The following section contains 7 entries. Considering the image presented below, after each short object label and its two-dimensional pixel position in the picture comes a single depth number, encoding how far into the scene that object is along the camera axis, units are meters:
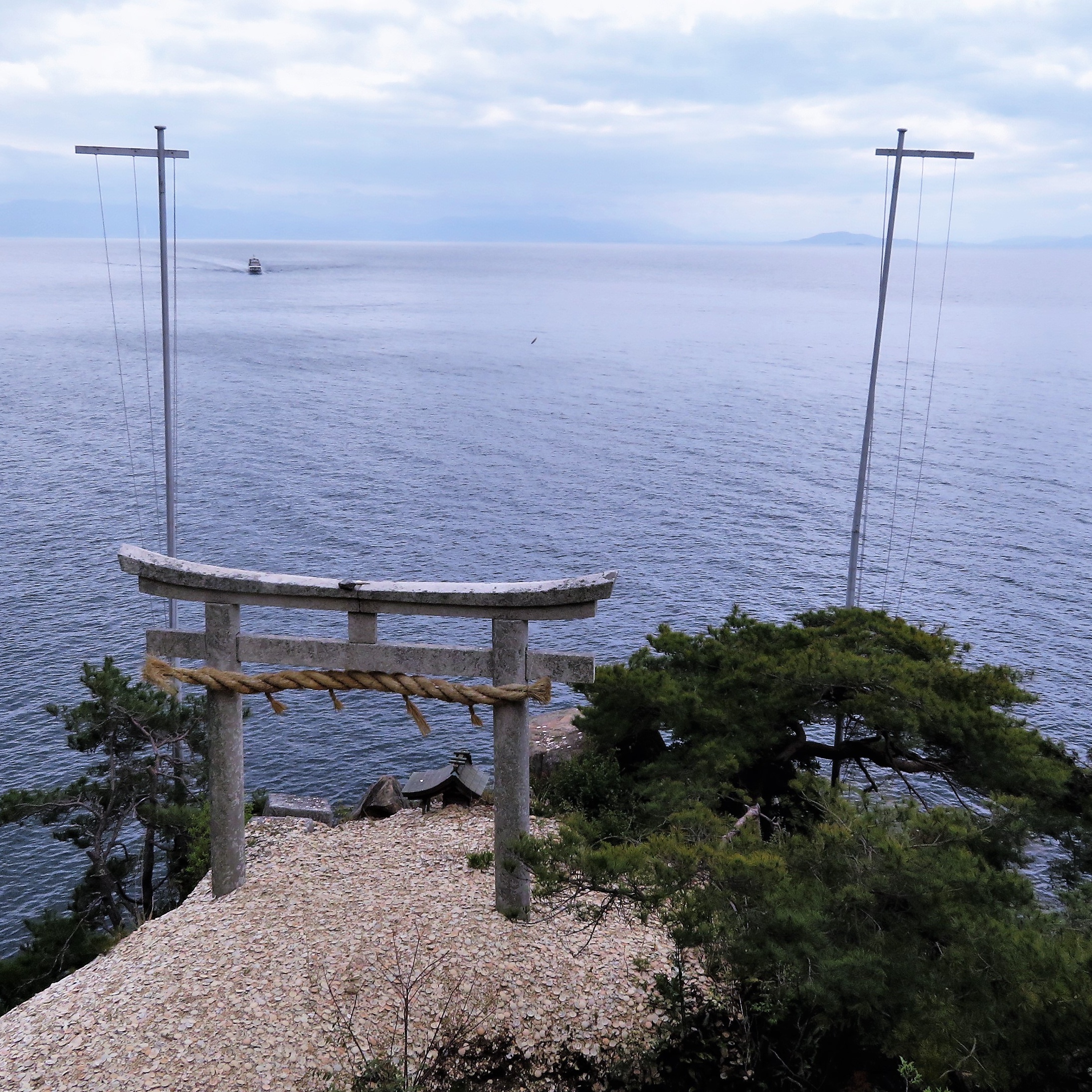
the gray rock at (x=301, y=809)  14.64
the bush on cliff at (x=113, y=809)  15.40
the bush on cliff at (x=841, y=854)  7.98
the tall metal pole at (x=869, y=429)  24.25
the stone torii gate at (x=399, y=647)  10.63
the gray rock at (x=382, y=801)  15.27
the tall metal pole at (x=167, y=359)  24.20
